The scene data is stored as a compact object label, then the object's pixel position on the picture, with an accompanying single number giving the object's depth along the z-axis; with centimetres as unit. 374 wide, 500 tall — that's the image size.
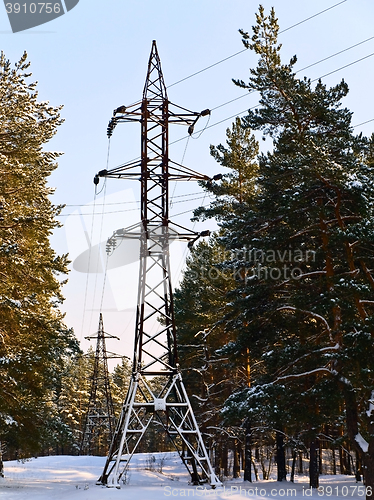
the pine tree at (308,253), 1225
